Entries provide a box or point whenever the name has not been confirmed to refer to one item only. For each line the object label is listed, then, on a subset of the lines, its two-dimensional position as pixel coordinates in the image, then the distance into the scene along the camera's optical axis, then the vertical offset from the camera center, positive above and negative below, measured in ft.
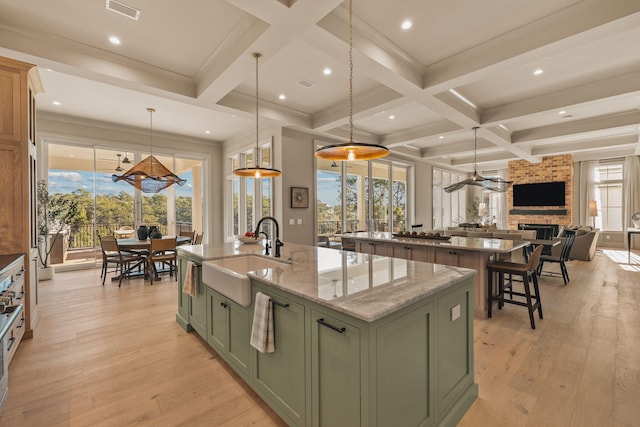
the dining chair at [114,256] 16.52 -2.67
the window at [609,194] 31.04 +1.62
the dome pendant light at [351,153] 8.28 +1.71
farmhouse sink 6.41 -1.66
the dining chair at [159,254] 16.72 -2.60
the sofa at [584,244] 23.21 -2.80
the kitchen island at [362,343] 4.32 -2.33
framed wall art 20.27 +0.95
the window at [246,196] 22.16 +1.24
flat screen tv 31.02 +1.69
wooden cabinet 9.41 +1.52
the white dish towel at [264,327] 5.69 -2.29
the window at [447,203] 35.53 +0.93
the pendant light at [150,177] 16.22 +1.97
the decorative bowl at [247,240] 11.83 -1.18
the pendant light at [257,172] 11.50 +1.56
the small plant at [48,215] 17.37 -0.20
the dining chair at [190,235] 21.40 -1.77
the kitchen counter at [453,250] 11.71 -1.86
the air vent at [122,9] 8.92 +6.33
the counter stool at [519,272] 10.67 -2.39
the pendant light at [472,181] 18.76 +1.88
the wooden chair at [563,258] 16.58 -2.80
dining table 16.78 -2.00
